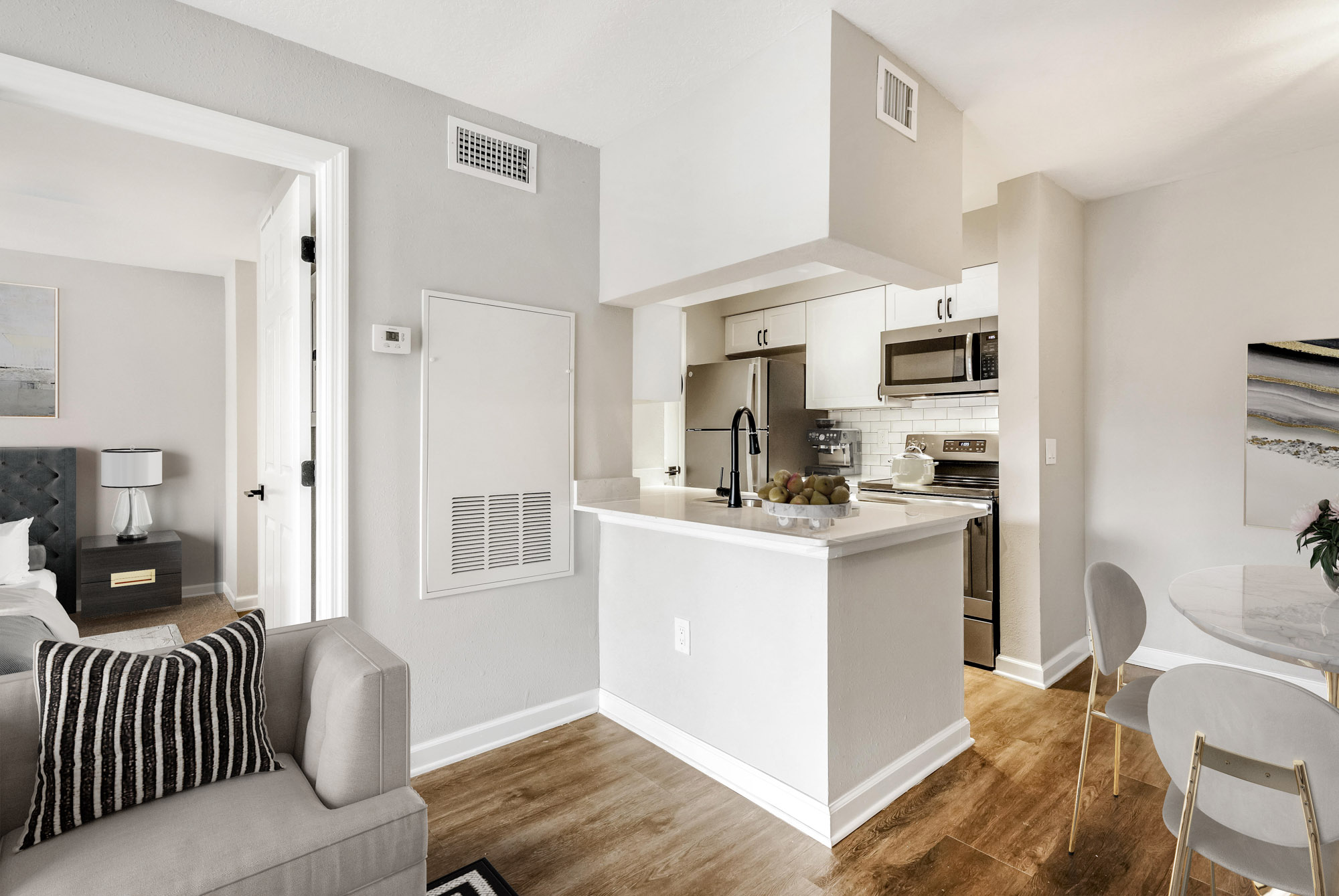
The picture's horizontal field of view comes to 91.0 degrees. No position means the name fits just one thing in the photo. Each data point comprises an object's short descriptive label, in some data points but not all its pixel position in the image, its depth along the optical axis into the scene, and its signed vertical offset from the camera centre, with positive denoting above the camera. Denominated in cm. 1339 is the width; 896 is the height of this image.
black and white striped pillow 122 -55
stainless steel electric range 334 -30
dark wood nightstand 416 -83
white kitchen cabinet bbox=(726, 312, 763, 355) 495 +87
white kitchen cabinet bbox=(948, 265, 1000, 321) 351 +82
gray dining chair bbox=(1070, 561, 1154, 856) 181 -54
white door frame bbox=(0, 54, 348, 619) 208 +39
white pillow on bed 348 -58
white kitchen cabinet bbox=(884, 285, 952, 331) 373 +81
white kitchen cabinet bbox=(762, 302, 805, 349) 460 +86
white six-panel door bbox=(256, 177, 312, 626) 234 +15
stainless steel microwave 346 +48
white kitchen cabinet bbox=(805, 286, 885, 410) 412 +62
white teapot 378 -14
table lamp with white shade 427 -21
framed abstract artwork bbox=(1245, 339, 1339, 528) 287 +7
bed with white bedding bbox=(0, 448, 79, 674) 410 -37
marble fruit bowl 209 -22
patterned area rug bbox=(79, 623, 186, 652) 363 -109
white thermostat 224 +37
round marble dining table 138 -41
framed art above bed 420 +63
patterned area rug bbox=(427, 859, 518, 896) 170 -115
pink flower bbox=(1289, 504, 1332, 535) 178 -20
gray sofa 111 -70
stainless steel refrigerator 437 +21
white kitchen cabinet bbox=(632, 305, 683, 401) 310 +45
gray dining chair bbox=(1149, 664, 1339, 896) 109 -57
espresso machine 444 -2
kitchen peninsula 199 -70
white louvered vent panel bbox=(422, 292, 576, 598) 239 -1
